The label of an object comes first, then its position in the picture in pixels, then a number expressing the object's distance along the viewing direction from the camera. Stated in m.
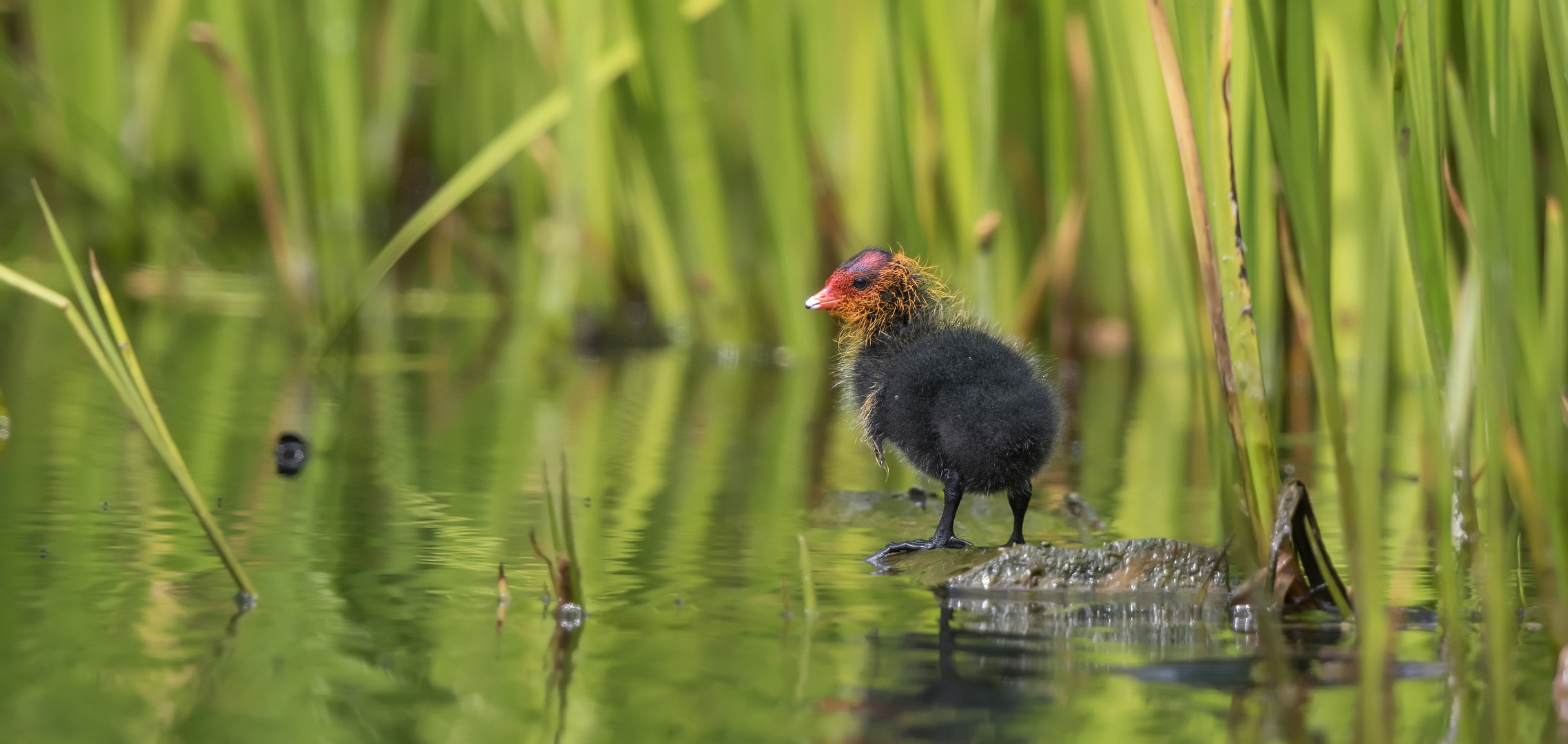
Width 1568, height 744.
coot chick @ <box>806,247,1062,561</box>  5.94
